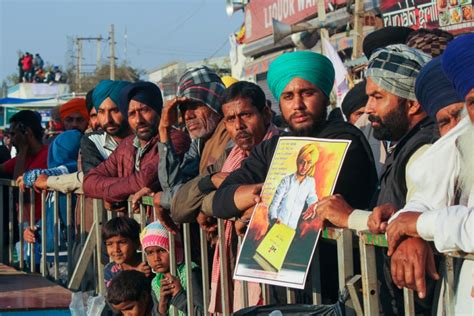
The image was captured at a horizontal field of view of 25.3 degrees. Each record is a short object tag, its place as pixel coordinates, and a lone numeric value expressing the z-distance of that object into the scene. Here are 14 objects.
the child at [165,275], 5.64
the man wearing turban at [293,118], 4.60
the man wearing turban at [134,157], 6.46
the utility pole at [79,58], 102.25
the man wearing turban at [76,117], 10.08
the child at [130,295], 5.79
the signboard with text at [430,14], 13.86
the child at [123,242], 6.42
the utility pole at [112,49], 76.29
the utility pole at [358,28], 16.61
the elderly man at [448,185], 3.16
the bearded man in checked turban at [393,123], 3.86
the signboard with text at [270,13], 25.44
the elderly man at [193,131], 5.89
